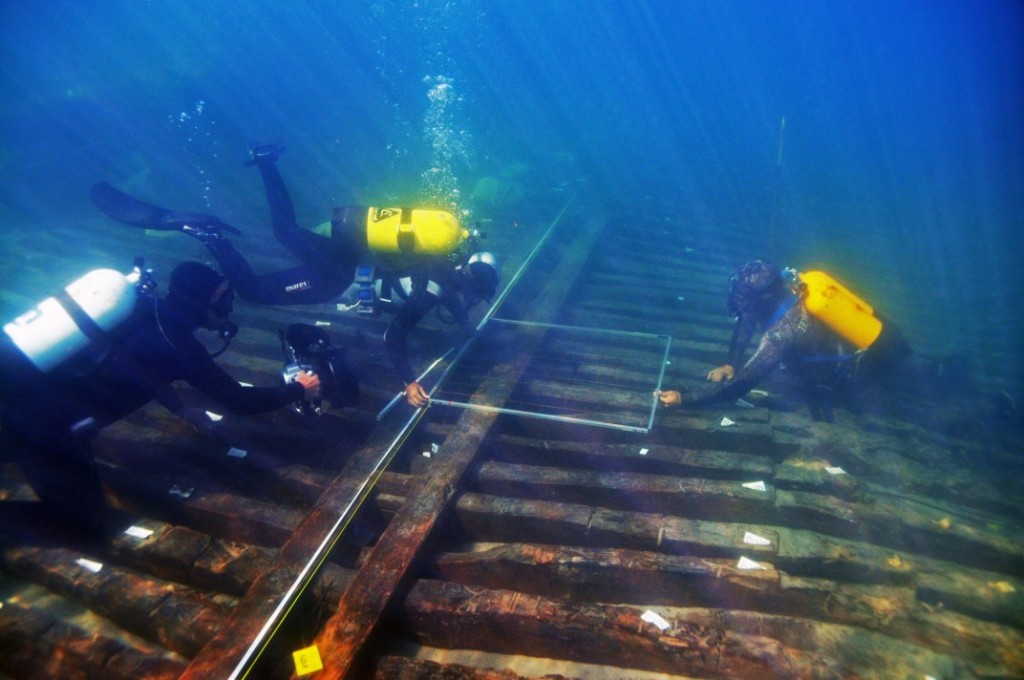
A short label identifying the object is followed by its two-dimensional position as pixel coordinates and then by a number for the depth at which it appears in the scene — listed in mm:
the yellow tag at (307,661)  2502
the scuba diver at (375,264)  4832
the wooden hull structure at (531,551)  2789
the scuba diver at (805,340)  4789
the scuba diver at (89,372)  3168
